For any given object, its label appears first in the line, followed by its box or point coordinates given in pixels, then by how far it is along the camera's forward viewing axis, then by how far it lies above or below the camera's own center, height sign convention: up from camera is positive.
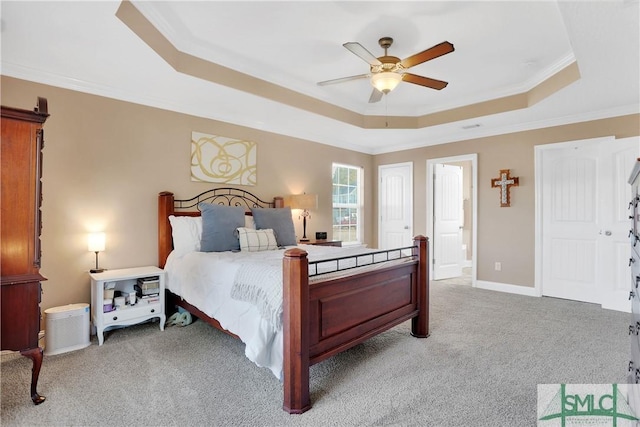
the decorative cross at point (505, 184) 4.66 +0.39
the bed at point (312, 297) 1.87 -0.63
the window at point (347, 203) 5.81 +0.16
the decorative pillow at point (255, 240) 3.34 -0.29
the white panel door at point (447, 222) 5.59 -0.18
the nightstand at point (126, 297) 2.81 -0.78
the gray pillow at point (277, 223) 3.77 -0.13
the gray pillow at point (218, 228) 3.29 -0.17
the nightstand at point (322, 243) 4.56 -0.45
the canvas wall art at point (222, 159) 3.89 +0.66
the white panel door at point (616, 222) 3.76 -0.12
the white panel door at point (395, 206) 5.85 +0.11
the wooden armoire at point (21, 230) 1.76 -0.10
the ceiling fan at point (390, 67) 2.35 +1.15
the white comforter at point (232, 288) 2.06 -0.65
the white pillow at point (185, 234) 3.34 -0.23
